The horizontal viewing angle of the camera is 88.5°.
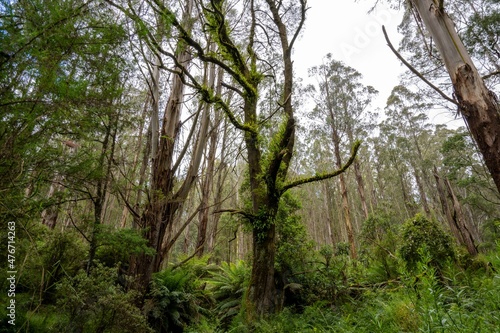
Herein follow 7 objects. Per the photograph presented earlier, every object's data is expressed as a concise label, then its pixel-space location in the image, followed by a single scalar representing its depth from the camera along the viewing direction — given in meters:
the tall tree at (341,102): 16.88
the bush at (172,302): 4.29
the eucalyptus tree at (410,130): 21.50
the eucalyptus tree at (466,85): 3.15
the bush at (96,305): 2.66
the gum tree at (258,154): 3.70
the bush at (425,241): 4.98
